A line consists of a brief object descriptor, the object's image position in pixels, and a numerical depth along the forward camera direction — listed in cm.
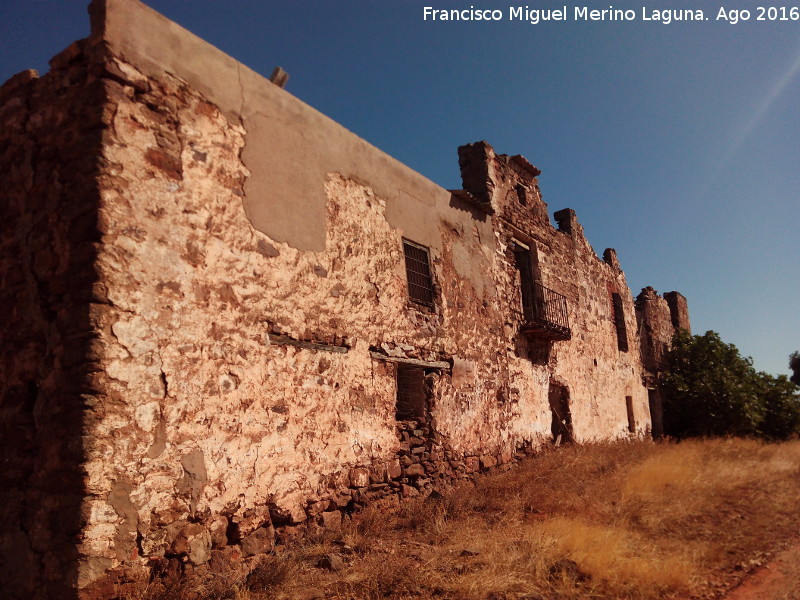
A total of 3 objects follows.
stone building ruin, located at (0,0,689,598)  448
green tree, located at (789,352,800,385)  3359
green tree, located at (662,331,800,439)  1705
